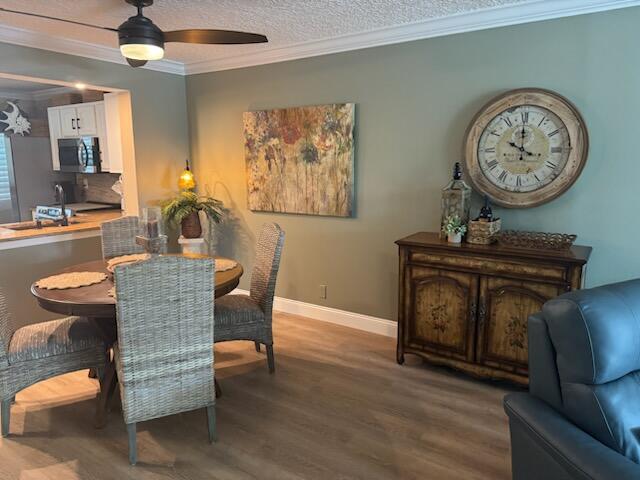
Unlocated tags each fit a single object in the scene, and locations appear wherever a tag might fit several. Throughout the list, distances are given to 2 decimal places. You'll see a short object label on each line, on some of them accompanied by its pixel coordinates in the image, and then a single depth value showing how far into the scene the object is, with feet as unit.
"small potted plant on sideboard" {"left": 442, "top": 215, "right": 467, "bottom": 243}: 10.00
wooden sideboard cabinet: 8.96
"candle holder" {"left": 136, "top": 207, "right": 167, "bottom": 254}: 8.95
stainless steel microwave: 17.01
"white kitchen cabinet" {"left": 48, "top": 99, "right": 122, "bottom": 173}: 15.03
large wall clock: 9.55
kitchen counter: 12.09
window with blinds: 19.10
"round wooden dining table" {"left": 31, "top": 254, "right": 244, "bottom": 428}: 7.68
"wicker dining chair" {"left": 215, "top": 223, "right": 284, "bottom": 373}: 9.96
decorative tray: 9.22
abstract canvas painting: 12.64
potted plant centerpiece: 14.34
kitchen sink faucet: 13.92
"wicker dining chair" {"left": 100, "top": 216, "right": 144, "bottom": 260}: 11.37
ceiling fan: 8.04
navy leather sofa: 4.78
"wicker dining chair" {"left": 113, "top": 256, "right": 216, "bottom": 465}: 6.98
